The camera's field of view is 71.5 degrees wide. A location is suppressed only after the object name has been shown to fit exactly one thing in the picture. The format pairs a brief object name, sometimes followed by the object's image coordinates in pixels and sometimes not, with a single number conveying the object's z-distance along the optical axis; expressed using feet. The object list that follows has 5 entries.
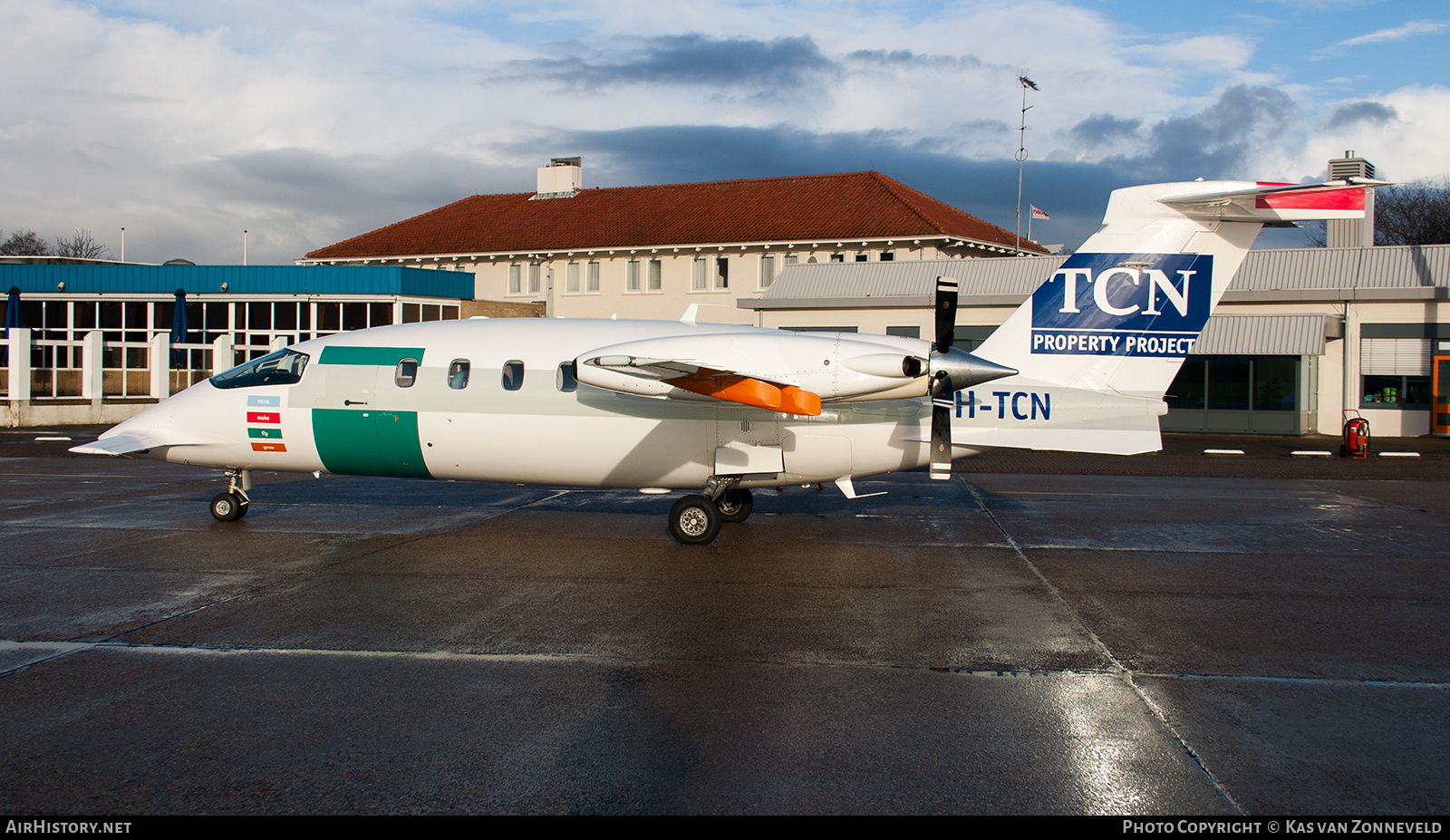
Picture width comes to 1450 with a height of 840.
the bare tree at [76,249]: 289.74
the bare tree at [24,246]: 275.59
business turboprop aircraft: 38.70
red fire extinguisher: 87.10
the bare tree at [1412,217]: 211.61
